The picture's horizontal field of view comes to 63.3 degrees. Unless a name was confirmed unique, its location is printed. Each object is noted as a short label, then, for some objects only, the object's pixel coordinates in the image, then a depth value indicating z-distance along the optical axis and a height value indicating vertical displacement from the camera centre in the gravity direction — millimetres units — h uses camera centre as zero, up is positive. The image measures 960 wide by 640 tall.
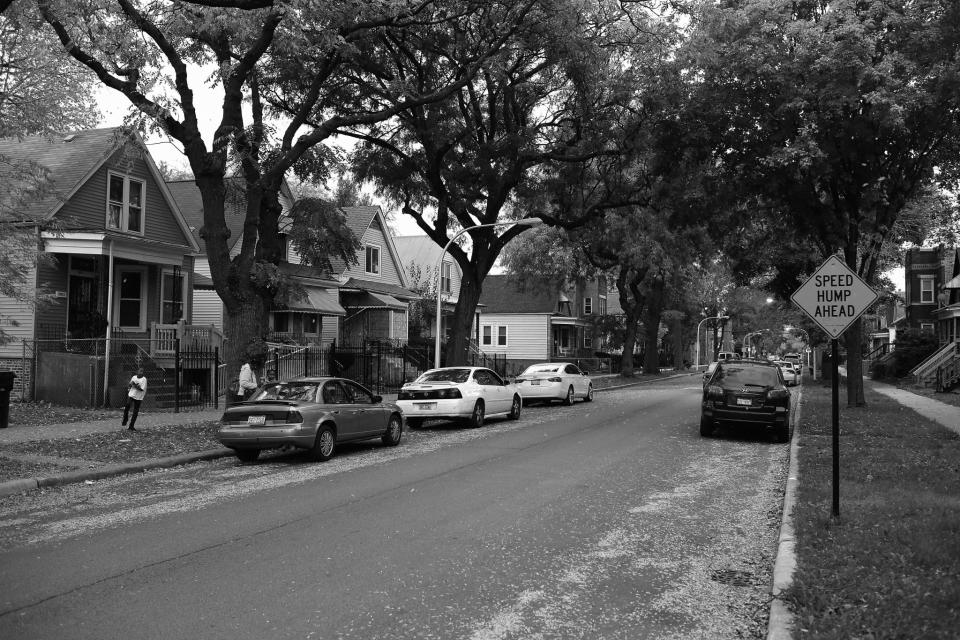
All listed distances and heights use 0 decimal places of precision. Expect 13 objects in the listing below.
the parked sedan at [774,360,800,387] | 40000 -1154
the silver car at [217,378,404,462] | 12547 -1309
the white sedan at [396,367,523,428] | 18062 -1246
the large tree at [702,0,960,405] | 16797 +5507
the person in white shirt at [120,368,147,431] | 15578 -1116
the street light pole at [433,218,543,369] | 23938 +3838
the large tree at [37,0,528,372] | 14477 +5257
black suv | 15609 -989
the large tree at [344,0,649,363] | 21438 +6815
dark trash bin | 16250 -1277
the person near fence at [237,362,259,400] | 15914 -901
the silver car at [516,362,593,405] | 25688 -1234
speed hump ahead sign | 7977 +587
